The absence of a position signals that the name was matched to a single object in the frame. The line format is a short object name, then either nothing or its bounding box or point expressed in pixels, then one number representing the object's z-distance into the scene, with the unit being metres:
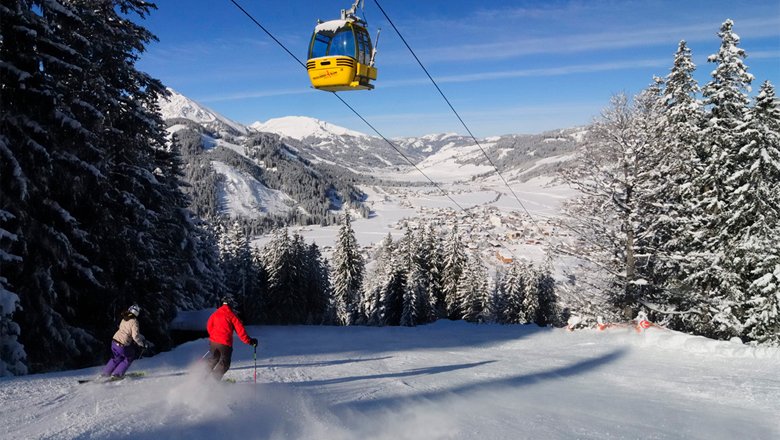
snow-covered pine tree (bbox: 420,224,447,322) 41.88
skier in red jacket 8.57
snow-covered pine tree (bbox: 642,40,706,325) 17.09
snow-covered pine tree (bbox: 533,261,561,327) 48.09
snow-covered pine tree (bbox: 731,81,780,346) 16.25
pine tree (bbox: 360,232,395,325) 40.97
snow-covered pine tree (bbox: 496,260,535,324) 46.53
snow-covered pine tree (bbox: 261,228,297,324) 39.91
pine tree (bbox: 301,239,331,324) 42.69
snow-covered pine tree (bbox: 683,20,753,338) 17.44
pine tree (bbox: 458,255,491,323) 40.41
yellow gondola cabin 13.12
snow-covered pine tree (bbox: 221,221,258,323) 40.91
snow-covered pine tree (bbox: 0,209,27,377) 9.84
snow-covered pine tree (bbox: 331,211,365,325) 47.59
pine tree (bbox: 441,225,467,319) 42.34
